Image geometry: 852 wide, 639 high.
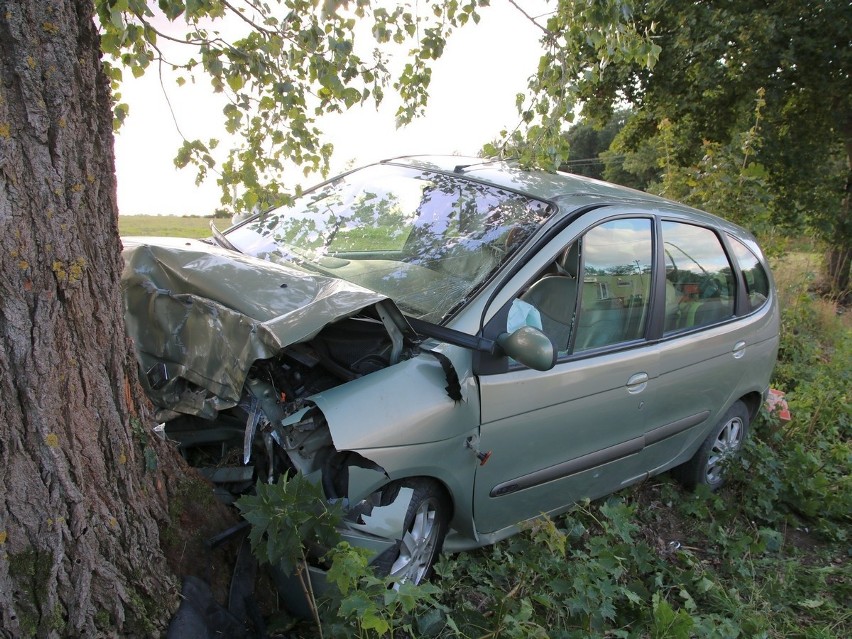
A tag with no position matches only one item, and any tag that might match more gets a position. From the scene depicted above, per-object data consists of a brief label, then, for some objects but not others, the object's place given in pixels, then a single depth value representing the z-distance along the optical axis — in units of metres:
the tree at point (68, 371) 1.85
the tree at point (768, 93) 10.92
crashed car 2.55
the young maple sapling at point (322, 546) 2.12
